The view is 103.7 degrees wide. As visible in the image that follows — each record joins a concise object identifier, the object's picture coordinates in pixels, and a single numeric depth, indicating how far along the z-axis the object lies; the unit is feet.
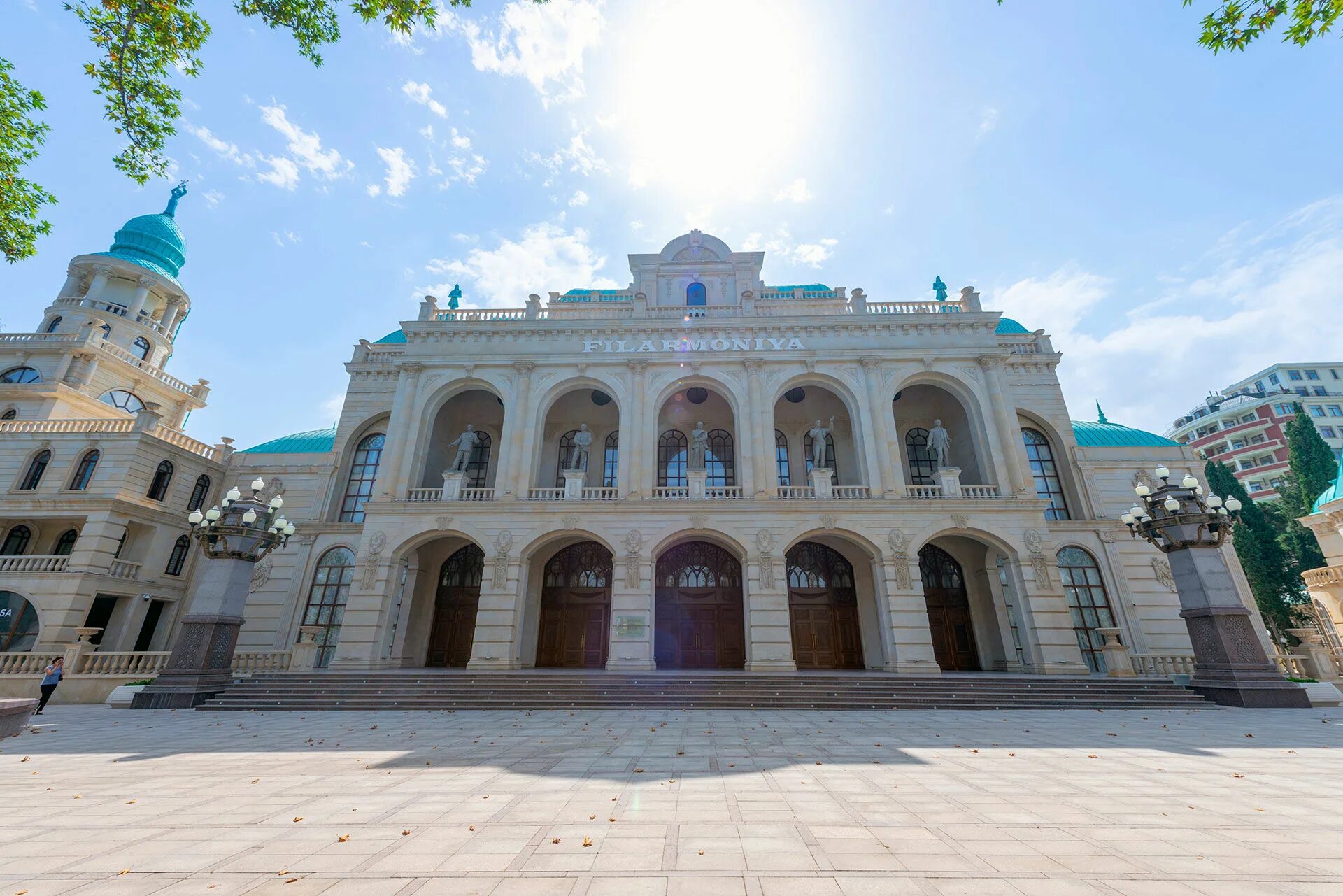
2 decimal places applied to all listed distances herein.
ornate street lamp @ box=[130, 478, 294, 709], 43.93
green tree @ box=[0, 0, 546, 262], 25.86
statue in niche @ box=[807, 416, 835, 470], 68.69
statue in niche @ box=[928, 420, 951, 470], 67.21
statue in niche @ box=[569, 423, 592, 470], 70.38
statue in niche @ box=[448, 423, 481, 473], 69.87
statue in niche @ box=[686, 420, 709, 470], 68.80
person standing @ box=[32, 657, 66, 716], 43.70
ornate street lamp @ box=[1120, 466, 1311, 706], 40.98
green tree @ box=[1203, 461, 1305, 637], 93.61
